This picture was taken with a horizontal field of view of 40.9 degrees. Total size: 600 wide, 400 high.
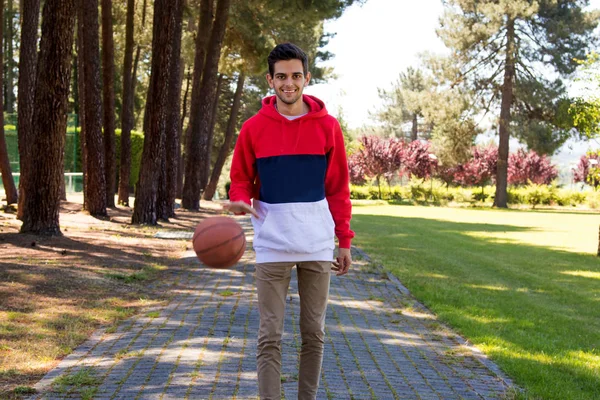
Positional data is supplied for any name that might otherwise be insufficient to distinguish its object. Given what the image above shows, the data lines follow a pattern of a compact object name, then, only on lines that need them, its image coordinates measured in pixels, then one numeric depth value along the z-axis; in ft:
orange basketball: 14.60
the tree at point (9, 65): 150.43
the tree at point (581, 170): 264.85
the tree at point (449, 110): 169.99
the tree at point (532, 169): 243.81
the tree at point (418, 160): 212.84
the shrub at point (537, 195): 180.14
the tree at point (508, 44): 158.71
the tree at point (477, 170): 219.00
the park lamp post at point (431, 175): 187.52
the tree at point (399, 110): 308.40
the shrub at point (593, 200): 170.50
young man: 14.21
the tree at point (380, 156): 212.84
